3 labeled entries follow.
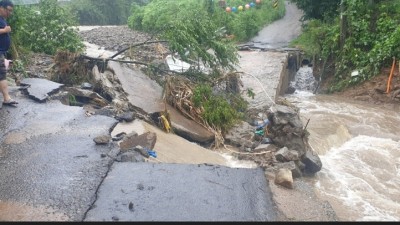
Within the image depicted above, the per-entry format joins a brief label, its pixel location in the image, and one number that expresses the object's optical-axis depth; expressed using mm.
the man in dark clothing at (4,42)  6504
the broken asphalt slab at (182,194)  3865
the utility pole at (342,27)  14430
